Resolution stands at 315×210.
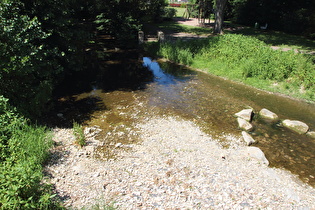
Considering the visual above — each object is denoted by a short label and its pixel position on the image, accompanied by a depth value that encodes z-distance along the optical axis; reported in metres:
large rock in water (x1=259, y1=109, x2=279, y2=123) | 11.04
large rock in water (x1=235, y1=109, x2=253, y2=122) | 10.73
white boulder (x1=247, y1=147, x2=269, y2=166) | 7.86
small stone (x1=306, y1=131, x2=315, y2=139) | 9.76
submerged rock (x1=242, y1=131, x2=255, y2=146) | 8.92
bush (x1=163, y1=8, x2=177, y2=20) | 39.41
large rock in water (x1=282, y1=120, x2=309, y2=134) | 10.02
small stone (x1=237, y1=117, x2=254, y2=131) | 10.01
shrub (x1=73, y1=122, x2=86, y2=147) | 8.09
